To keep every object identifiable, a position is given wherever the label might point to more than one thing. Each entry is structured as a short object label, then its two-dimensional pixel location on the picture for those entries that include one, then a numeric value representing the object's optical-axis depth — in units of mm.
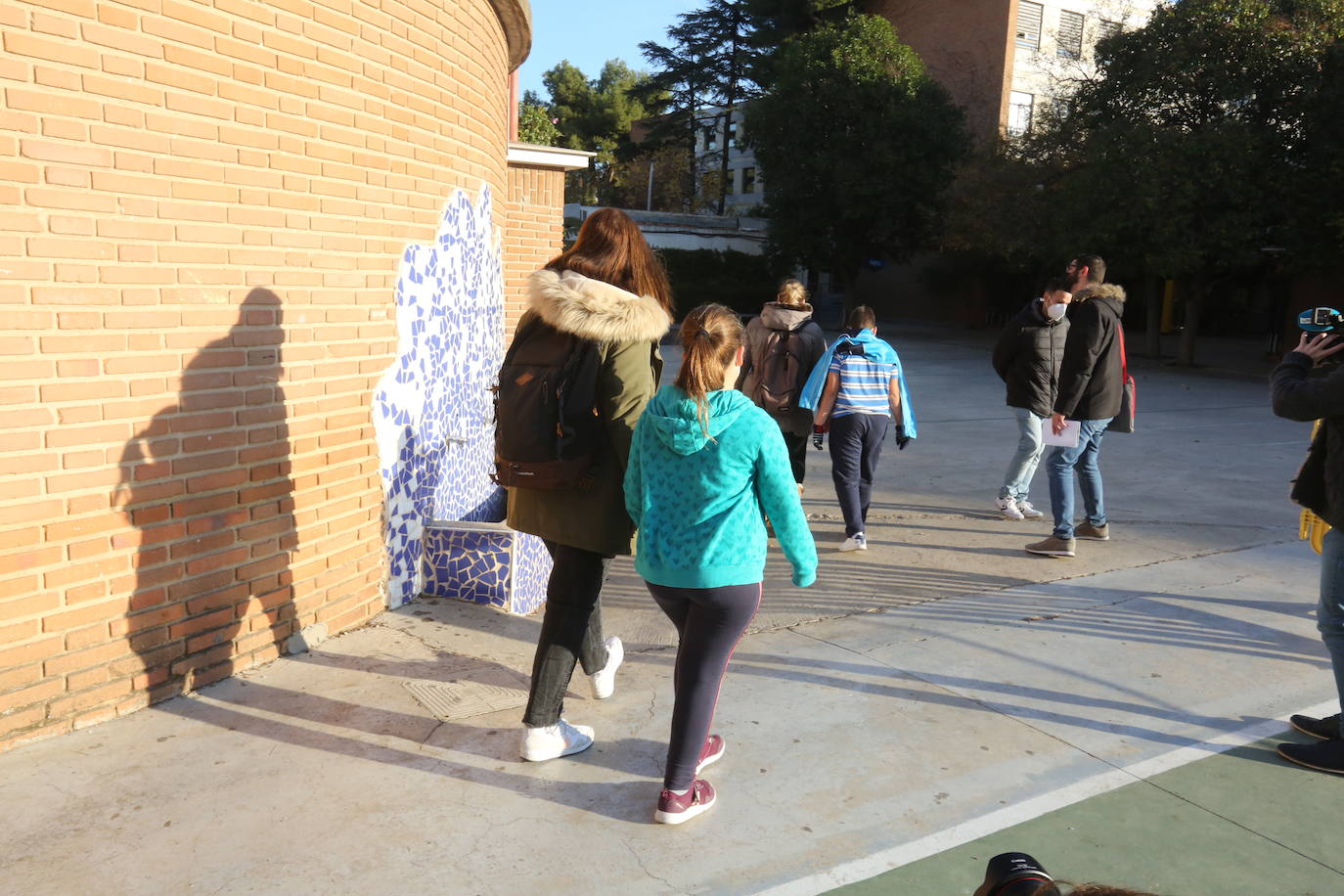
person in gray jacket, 7109
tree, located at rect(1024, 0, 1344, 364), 19219
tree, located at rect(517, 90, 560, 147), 18469
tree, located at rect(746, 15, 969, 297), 29688
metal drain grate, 4094
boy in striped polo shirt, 6711
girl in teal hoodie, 3123
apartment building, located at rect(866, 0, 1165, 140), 34188
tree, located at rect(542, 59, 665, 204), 49162
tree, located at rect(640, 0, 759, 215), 44469
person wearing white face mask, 7254
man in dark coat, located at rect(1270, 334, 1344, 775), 3703
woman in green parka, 3467
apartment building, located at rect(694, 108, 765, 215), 46875
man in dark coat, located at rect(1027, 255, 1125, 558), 6512
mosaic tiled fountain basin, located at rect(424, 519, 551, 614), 5230
